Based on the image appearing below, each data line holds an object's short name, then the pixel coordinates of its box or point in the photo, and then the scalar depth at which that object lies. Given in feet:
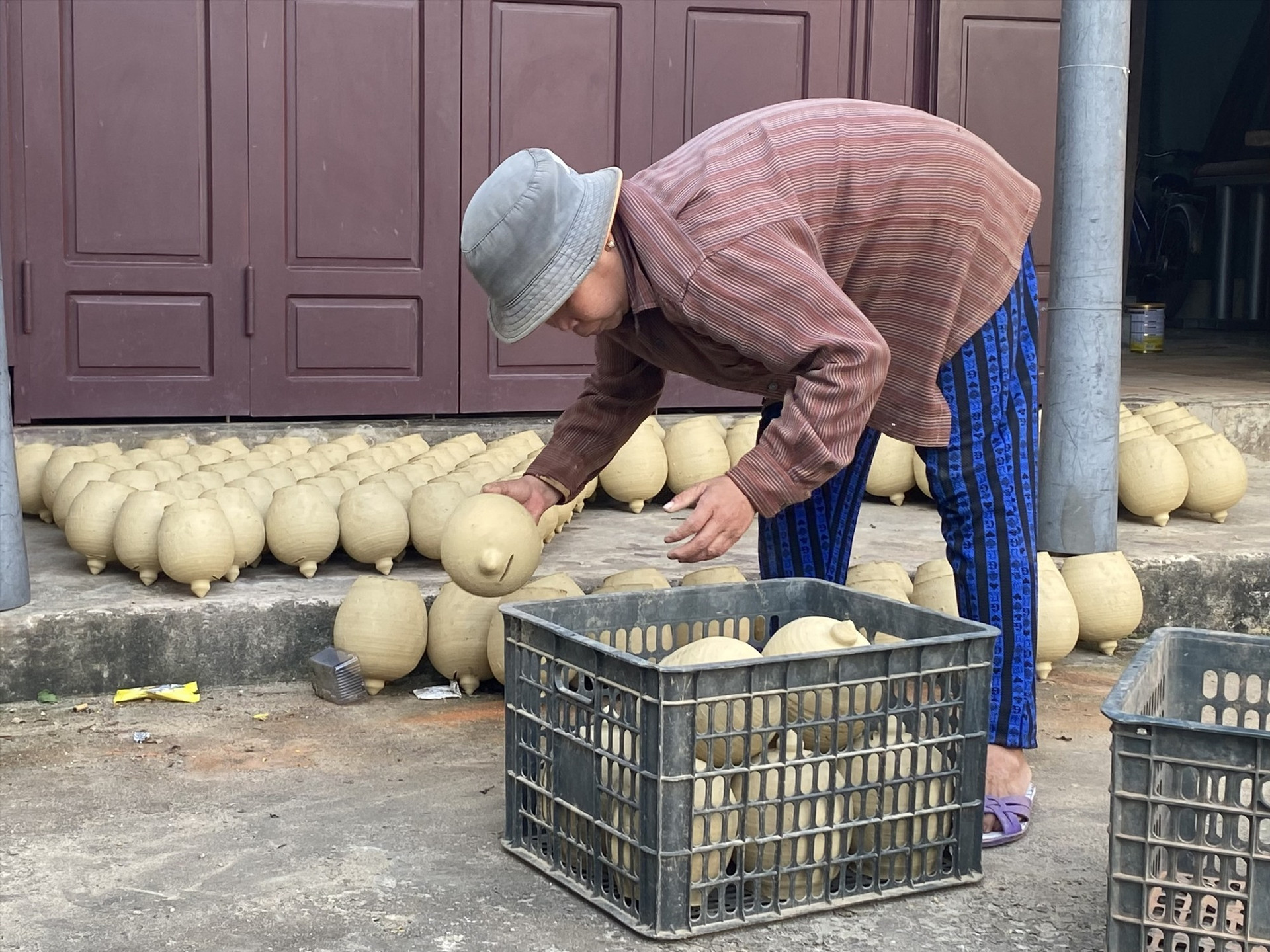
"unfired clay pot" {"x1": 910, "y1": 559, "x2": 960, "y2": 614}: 12.55
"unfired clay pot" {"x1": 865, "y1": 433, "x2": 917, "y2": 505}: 17.62
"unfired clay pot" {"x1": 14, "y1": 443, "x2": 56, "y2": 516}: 16.35
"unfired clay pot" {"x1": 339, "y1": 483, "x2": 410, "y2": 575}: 13.78
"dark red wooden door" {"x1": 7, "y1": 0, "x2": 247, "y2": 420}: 18.74
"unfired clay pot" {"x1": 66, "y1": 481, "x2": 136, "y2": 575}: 13.60
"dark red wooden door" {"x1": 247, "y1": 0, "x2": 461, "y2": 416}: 19.56
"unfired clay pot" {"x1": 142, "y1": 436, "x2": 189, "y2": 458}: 17.20
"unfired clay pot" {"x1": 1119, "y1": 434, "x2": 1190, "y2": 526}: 16.70
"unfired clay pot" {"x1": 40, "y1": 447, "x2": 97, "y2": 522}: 15.85
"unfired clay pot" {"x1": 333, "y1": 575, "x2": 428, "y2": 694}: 12.35
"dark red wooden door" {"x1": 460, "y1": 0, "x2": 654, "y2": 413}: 20.24
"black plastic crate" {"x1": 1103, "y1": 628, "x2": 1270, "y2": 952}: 7.07
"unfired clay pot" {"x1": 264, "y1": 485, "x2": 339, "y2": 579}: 13.64
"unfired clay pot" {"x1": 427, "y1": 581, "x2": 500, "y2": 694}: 12.48
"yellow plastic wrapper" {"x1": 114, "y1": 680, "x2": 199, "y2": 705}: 12.35
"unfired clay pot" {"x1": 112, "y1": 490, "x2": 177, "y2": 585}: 13.16
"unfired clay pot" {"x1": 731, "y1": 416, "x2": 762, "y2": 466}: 17.72
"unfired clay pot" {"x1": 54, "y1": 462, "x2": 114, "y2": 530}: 14.83
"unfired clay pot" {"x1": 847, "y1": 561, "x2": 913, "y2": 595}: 12.83
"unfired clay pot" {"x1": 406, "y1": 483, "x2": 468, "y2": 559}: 13.84
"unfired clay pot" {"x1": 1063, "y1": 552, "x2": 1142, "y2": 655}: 13.97
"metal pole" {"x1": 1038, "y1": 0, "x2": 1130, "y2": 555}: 15.15
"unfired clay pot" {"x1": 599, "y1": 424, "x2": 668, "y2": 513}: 16.80
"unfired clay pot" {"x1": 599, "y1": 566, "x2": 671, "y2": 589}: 12.37
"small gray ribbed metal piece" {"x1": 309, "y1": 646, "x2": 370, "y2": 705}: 12.33
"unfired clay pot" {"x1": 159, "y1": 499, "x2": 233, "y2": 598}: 12.75
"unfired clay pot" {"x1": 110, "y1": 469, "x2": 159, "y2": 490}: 14.61
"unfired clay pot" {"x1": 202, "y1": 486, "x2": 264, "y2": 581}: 13.42
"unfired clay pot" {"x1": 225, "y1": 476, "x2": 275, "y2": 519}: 14.21
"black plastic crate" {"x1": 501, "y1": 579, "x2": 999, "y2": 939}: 7.91
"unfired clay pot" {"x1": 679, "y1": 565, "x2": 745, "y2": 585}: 12.46
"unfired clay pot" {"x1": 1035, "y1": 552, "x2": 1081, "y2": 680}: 13.07
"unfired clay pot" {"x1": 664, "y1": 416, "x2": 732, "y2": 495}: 17.19
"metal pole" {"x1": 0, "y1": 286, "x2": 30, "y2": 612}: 12.28
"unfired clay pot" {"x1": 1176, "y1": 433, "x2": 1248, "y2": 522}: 16.94
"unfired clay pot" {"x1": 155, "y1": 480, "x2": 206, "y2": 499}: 13.74
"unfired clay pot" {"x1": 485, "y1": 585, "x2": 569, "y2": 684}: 12.10
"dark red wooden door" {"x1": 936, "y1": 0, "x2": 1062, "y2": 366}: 21.98
